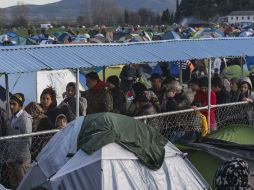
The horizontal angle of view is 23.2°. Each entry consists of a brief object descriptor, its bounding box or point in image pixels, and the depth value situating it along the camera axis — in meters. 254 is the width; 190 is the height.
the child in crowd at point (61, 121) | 9.24
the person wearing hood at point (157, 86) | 12.31
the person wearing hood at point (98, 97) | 10.93
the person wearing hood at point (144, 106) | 10.37
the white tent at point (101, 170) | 7.32
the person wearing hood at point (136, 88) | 13.81
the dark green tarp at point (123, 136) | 7.44
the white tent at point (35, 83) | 16.47
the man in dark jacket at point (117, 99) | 11.74
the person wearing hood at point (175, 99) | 11.07
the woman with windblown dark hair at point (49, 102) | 10.15
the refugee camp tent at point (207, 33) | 38.12
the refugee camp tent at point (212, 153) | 8.98
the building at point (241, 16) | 129.50
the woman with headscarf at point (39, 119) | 9.45
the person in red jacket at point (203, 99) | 11.27
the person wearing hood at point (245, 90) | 12.10
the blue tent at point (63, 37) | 41.22
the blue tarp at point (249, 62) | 22.57
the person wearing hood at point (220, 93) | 12.66
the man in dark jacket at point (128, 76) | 16.12
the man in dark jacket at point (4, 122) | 9.44
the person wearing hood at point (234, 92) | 12.30
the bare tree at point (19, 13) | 124.80
